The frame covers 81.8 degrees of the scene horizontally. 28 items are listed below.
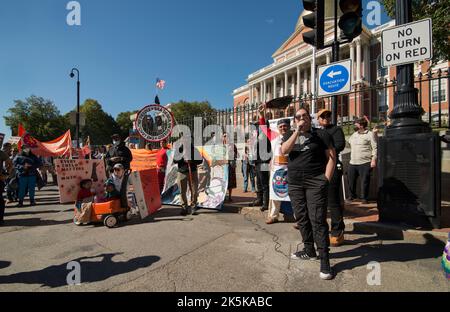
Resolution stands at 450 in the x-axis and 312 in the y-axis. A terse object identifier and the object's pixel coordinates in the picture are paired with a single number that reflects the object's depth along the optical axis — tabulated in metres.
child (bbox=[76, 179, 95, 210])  5.59
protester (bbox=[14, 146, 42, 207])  7.67
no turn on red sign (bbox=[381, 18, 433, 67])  3.94
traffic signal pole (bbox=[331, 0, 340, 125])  4.82
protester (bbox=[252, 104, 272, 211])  5.72
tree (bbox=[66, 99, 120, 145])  61.25
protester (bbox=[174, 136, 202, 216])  6.00
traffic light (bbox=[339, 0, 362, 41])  4.62
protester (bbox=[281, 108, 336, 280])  2.95
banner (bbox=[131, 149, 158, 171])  8.74
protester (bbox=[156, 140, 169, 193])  7.65
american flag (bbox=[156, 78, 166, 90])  12.17
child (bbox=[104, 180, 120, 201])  5.29
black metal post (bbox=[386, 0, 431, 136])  4.29
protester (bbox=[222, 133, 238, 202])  6.62
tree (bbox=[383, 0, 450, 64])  7.80
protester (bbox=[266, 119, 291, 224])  5.12
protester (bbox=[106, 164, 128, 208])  5.39
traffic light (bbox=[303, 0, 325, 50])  4.88
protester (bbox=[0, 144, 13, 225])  5.68
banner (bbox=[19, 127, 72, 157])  10.93
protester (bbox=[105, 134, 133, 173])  7.27
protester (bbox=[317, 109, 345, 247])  3.81
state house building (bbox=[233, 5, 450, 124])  37.78
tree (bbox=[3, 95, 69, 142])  51.10
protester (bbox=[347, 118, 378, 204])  5.99
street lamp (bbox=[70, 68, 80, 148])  16.10
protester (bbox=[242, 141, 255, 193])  8.12
